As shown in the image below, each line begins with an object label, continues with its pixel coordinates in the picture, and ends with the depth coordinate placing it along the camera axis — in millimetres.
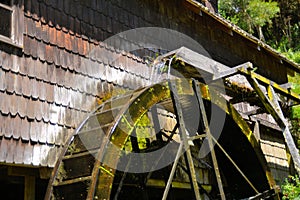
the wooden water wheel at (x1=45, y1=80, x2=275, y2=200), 4793
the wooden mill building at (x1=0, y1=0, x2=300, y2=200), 5133
